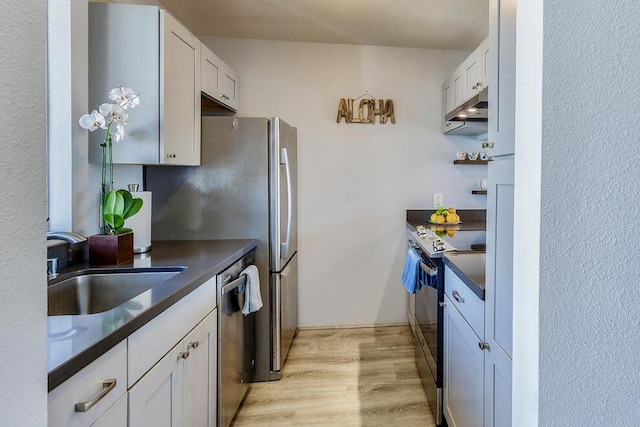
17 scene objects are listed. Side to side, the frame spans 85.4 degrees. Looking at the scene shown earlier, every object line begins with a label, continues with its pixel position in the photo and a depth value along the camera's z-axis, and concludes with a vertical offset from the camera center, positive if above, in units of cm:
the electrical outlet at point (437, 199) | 311 +7
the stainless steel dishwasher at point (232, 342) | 162 -71
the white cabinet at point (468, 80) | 212 +90
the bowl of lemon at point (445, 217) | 290 -8
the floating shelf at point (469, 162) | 303 +41
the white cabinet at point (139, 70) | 169 +67
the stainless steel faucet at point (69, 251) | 136 -20
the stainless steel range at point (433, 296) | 176 -50
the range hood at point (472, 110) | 209 +68
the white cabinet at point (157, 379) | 72 -46
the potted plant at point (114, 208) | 150 -1
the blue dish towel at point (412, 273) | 206 -40
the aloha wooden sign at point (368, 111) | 302 +84
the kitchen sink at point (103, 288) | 134 -33
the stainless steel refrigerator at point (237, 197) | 216 +6
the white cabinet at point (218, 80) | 217 +88
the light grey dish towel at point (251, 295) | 188 -48
